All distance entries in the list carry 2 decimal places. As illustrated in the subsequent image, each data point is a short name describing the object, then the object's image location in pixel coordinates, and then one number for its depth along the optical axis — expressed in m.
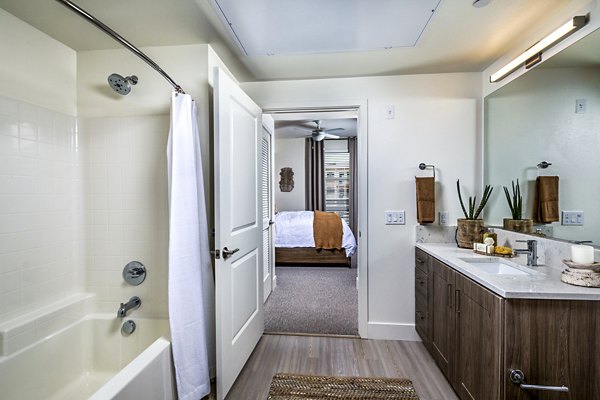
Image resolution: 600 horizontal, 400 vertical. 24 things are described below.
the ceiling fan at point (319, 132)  5.39
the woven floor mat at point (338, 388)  1.58
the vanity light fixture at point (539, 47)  1.29
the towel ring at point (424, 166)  2.17
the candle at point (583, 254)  1.17
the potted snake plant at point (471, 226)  1.96
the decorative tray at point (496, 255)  1.70
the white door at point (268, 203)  2.95
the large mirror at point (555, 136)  1.33
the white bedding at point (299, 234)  4.36
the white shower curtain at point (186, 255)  1.43
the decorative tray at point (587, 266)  1.14
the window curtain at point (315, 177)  6.26
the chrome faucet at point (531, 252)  1.51
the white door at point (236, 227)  1.51
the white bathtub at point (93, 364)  1.21
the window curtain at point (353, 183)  6.01
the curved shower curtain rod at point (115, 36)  0.99
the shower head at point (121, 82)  1.52
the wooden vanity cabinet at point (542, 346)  1.08
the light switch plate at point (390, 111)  2.22
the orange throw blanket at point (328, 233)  4.34
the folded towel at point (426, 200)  2.10
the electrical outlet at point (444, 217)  2.20
